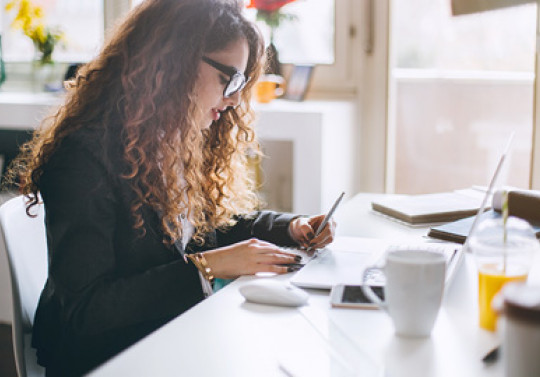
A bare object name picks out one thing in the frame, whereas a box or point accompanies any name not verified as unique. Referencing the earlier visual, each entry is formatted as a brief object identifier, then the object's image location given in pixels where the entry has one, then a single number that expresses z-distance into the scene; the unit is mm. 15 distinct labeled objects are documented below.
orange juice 912
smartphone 1048
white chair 1249
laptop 1146
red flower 2684
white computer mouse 1040
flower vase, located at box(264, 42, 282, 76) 2732
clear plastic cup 898
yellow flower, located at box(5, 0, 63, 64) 2957
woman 1171
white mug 887
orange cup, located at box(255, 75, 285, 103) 2600
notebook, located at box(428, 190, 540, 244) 1464
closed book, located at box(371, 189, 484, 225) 1634
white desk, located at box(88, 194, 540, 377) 833
